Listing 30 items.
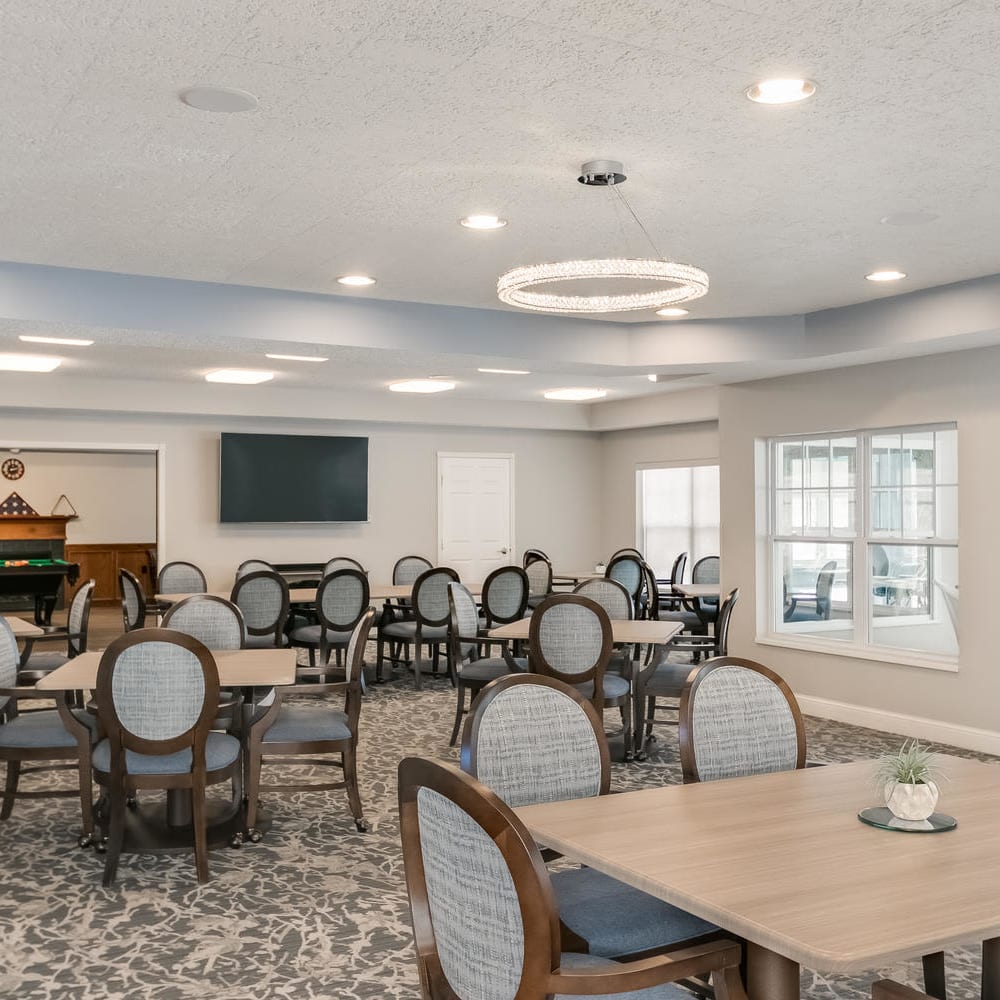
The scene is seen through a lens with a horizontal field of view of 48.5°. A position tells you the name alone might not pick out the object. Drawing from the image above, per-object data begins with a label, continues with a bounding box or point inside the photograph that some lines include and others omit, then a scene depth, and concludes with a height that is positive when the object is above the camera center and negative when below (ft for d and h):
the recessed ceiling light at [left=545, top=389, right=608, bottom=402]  34.81 +4.43
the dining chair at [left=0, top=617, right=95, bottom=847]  14.40 -2.77
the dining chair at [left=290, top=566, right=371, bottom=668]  27.45 -1.86
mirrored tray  8.09 -2.14
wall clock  50.03 +2.83
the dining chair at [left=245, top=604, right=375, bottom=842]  15.15 -2.79
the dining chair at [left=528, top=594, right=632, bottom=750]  18.81 -1.87
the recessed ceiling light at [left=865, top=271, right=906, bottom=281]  19.07 +4.49
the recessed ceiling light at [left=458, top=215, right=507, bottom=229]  15.21 +4.31
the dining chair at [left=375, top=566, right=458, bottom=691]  28.25 -2.05
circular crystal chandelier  13.23 +3.22
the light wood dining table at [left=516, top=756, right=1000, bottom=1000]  6.10 -2.17
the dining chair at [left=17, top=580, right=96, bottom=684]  21.13 -1.98
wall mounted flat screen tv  36.63 +1.83
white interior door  41.04 +0.75
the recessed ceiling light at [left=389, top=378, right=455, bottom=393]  32.81 +4.45
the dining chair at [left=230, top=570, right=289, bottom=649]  26.61 -1.74
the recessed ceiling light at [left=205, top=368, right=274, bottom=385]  30.25 +4.34
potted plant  8.17 -1.88
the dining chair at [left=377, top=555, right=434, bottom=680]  33.55 -1.33
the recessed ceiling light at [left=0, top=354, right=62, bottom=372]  27.55 +4.31
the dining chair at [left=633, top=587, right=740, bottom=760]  19.98 -2.62
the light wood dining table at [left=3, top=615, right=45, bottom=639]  20.76 -1.94
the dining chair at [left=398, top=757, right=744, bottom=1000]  6.09 -2.24
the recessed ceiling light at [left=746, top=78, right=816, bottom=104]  10.44 +4.23
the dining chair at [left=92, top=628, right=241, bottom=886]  13.29 -2.20
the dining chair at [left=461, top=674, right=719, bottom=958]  8.31 -2.02
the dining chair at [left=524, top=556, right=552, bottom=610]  35.24 -1.47
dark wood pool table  39.86 -1.75
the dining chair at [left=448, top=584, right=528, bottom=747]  21.01 -2.48
